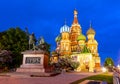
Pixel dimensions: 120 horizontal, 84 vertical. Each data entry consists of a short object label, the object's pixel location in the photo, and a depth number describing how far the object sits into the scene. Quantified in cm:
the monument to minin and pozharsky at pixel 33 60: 1219
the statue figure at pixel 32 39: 1299
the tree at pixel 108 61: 3890
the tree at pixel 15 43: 1763
